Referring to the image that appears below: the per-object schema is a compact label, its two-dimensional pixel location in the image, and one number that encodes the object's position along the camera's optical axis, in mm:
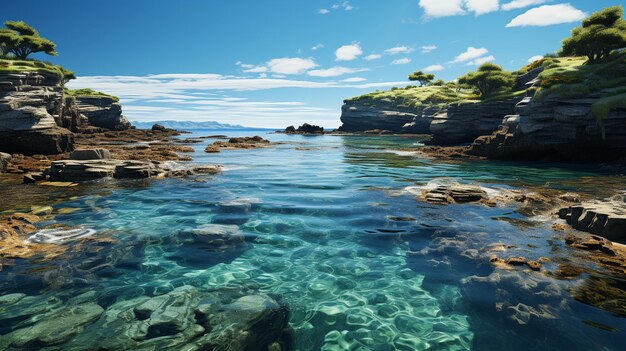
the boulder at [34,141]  26766
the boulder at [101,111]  75812
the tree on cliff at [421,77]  129500
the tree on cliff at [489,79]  46938
